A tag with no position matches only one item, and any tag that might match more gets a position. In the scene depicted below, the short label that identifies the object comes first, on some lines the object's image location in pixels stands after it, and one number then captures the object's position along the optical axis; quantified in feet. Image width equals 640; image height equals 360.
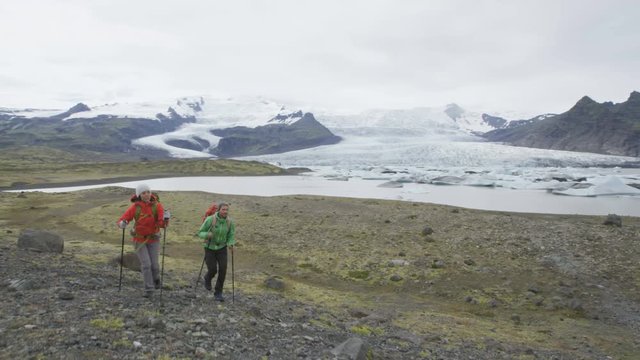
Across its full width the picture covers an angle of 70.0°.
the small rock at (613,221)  97.78
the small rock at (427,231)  85.14
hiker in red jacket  37.32
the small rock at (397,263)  69.10
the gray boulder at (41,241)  54.24
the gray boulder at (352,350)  30.73
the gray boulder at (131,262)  51.21
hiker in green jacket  39.81
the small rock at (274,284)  55.57
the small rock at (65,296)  33.88
